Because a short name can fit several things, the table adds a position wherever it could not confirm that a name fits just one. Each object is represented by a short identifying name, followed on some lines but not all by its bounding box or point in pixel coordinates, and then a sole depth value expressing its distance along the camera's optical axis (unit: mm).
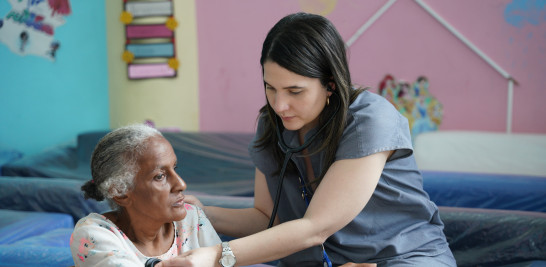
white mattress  3031
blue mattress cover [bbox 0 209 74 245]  2198
